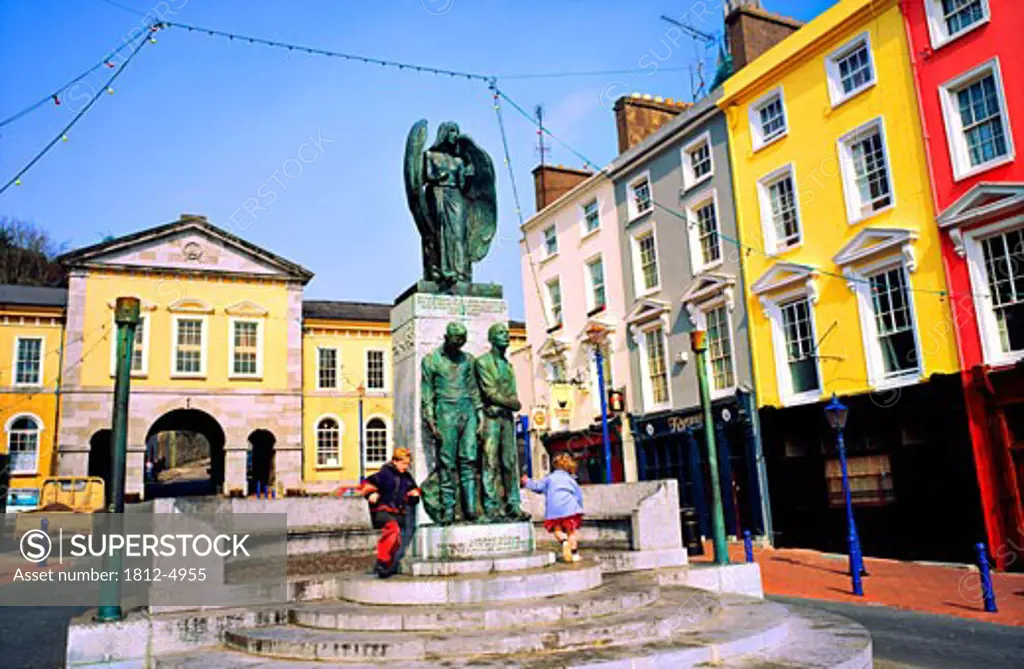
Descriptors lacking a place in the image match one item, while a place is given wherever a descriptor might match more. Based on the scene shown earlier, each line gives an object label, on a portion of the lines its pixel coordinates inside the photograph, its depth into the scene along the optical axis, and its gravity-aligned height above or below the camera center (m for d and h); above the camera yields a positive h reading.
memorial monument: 7.50 +1.01
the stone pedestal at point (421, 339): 7.74 +1.51
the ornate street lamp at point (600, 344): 20.87 +4.22
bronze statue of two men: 7.58 +0.48
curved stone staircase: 5.39 -1.12
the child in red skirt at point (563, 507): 8.66 -0.35
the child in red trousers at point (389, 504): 7.03 -0.16
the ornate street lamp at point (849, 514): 12.42 -0.96
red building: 14.48 +4.43
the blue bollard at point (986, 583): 10.51 -1.78
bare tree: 50.34 +16.46
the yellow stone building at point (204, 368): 31.48 +5.61
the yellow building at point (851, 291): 15.88 +3.83
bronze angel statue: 8.60 +3.18
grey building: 20.67 +4.63
